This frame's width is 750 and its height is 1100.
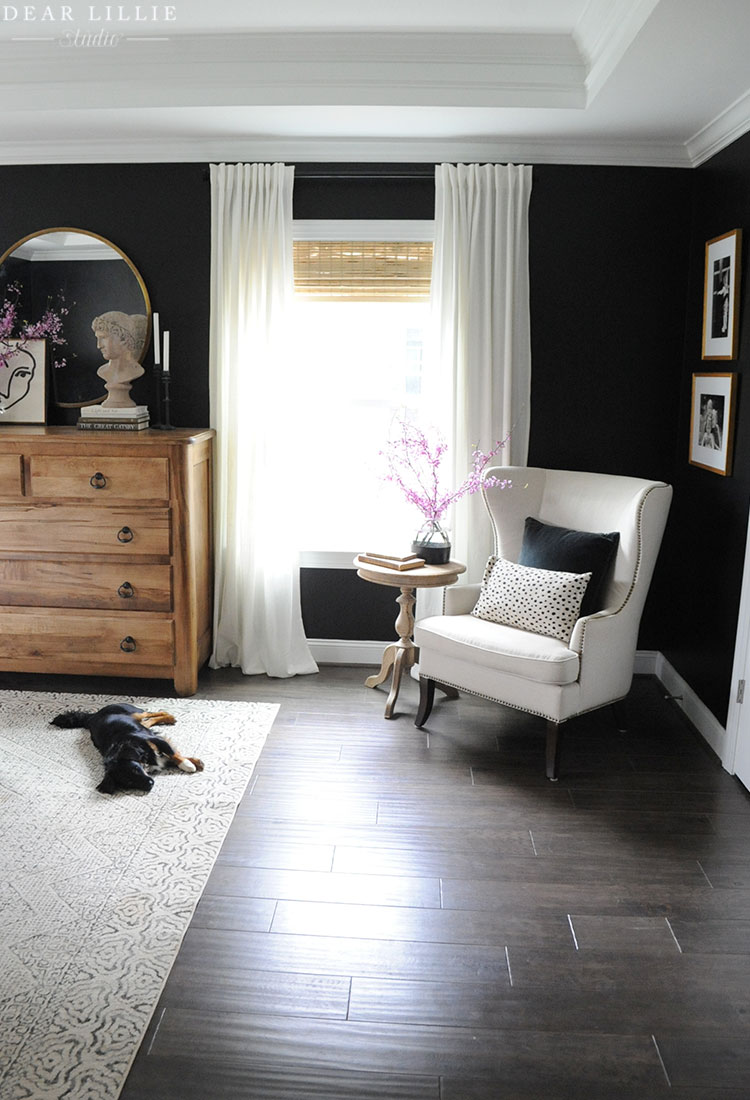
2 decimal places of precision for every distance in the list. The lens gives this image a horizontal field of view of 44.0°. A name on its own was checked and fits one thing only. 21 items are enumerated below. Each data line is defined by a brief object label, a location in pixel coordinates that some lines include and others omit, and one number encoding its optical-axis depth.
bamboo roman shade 4.30
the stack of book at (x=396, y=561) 3.95
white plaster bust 4.21
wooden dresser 3.97
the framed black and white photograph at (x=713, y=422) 3.63
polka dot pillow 3.58
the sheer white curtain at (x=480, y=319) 4.13
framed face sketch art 4.44
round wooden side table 3.92
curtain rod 4.14
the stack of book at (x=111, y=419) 4.19
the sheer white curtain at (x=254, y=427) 4.21
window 4.30
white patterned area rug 2.04
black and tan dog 3.23
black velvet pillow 3.68
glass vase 4.09
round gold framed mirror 4.39
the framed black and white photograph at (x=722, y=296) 3.59
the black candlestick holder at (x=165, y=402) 4.24
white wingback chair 3.43
